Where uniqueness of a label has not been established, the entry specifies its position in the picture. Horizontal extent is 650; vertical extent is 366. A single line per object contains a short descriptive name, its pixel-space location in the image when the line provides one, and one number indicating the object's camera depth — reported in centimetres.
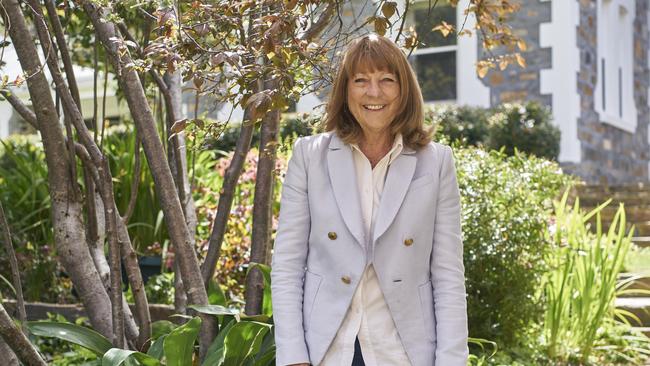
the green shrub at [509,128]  1018
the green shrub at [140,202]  660
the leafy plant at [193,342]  342
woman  258
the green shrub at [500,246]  535
